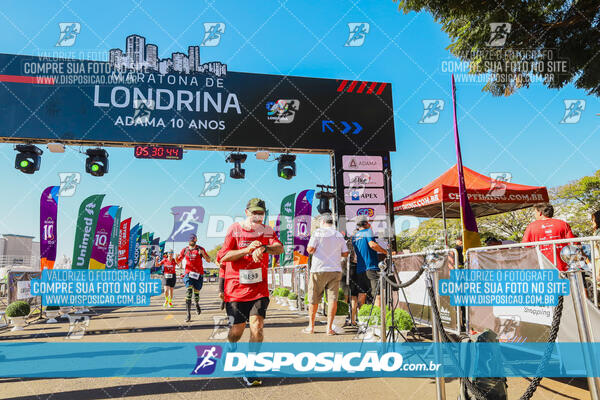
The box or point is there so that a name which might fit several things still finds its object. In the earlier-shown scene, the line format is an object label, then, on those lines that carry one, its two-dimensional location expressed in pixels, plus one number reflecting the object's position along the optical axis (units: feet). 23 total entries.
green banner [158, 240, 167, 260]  189.57
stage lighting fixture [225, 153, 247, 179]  40.68
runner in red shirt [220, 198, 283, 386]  14.14
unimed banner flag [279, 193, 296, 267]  56.13
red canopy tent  34.94
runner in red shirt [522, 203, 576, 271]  19.21
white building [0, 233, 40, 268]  149.50
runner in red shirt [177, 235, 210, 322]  33.76
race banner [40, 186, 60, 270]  38.52
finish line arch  37.29
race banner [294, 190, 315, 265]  42.72
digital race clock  37.93
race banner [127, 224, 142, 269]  109.29
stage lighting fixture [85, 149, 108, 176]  38.70
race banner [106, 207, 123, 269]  52.95
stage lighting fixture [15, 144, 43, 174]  37.44
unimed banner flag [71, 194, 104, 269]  41.86
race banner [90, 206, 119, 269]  43.41
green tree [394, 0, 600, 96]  25.29
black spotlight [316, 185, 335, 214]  37.50
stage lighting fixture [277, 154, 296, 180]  41.29
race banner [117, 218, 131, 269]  83.56
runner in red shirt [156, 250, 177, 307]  43.11
